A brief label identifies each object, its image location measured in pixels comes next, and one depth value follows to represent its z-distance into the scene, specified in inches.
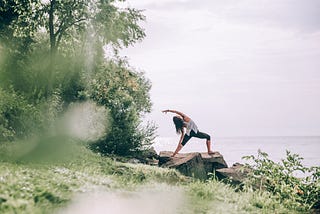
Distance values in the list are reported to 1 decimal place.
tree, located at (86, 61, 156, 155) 941.8
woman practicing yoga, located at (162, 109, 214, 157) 743.1
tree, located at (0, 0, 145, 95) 1018.1
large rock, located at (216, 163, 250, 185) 600.3
